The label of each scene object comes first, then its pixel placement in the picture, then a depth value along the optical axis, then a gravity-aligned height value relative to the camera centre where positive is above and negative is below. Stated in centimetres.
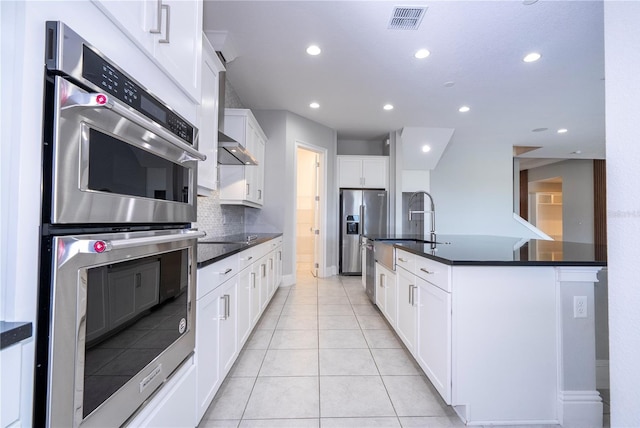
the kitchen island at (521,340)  148 -63
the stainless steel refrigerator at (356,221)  550 -2
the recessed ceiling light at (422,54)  293 +177
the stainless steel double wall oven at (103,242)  56 -6
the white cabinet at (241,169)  316 +61
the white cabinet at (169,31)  78 +62
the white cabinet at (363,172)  576 +100
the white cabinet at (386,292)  250 -71
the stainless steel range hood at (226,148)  231 +65
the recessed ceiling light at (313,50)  289 +177
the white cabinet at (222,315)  135 -59
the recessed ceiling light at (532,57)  298 +178
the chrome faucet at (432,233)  280 -13
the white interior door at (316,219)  531 +1
